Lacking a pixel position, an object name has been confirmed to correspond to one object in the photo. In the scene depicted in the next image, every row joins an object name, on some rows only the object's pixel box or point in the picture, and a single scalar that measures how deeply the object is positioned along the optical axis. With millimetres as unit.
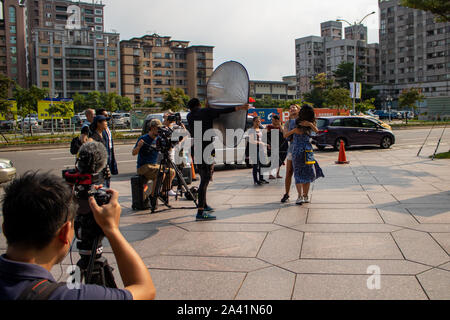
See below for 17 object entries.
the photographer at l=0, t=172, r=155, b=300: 1572
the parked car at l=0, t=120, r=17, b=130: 38375
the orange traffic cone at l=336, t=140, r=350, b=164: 14055
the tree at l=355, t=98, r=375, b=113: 44719
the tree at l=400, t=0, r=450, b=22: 14672
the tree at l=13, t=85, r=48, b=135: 32844
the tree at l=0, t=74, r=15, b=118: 26453
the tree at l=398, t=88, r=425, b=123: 52531
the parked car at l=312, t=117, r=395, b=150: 19281
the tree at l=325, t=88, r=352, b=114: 44562
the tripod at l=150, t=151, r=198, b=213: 7020
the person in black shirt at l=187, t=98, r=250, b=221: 6113
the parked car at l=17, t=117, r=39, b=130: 37612
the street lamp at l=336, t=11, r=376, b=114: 38009
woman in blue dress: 7125
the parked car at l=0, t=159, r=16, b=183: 10781
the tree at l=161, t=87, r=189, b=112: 42600
